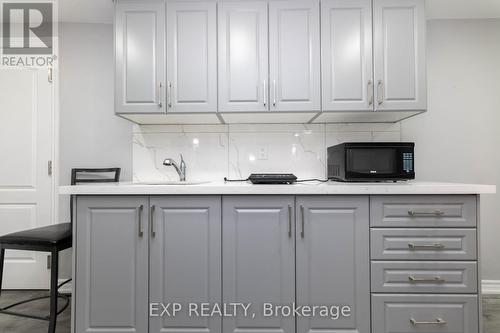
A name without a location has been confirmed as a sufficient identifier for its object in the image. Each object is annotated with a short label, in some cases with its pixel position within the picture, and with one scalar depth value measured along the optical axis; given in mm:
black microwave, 1929
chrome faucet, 2273
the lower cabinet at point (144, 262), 1687
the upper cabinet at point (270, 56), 1990
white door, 2547
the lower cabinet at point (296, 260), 1682
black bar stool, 1771
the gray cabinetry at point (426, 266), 1654
